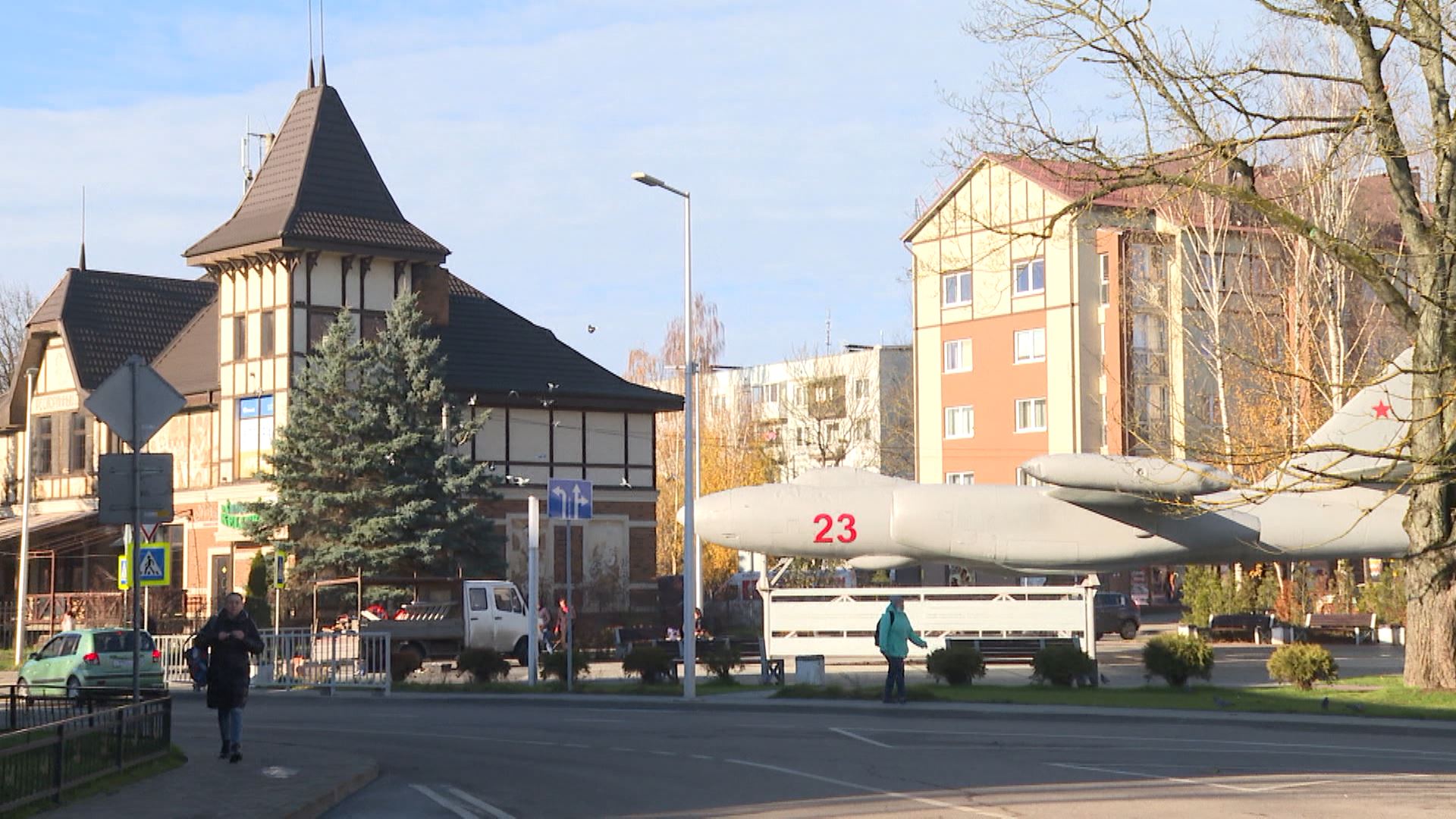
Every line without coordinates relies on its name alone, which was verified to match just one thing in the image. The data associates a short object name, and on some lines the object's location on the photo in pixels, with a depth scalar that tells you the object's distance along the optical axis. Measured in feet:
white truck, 123.24
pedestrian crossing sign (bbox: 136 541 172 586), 107.34
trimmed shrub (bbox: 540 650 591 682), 102.42
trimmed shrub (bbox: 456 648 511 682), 101.60
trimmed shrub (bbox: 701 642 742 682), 100.01
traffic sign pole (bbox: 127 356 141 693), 51.39
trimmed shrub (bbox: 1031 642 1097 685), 91.35
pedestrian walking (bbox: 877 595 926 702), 83.76
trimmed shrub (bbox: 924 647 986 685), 93.30
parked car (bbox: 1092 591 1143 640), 166.20
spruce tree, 150.61
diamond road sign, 51.42
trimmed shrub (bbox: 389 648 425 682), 108.27
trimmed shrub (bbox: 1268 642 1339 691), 86.74
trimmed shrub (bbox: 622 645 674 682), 98.07
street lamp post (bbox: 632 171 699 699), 89.15
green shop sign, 157.69
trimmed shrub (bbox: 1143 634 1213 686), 88.48
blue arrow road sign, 93.97
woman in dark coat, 56.65
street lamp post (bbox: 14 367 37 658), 143.54
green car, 99.76
